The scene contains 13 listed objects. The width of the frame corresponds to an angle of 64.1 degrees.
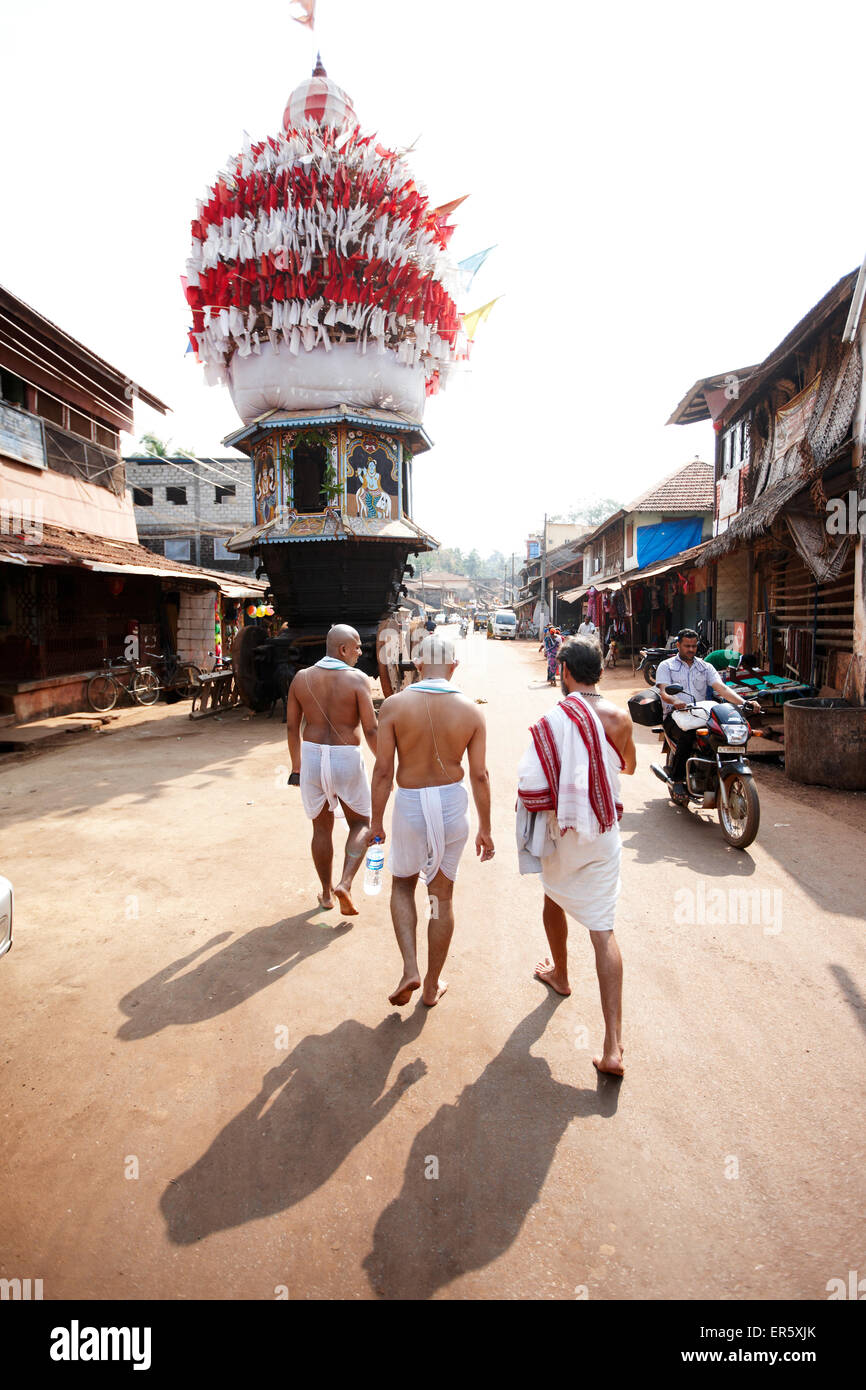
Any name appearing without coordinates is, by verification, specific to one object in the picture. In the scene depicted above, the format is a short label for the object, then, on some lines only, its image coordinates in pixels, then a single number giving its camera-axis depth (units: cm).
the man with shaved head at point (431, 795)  348
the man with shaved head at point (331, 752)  457
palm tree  4261
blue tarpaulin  2397
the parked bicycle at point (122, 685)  1488
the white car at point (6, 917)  329
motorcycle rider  653
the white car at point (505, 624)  5000
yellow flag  1507
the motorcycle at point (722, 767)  559
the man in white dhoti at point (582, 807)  306
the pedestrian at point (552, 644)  1861
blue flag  1480
